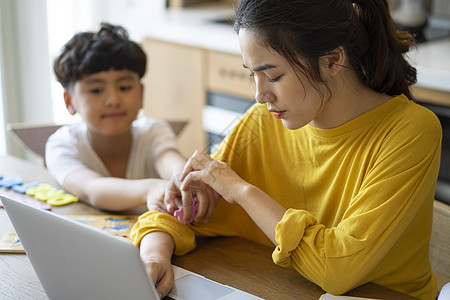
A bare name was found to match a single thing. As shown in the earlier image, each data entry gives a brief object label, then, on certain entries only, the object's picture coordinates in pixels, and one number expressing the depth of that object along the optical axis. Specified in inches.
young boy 66.8
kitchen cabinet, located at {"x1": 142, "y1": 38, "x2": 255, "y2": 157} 109.4
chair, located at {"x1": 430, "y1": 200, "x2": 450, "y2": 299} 49.1
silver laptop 33.9
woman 41.2
